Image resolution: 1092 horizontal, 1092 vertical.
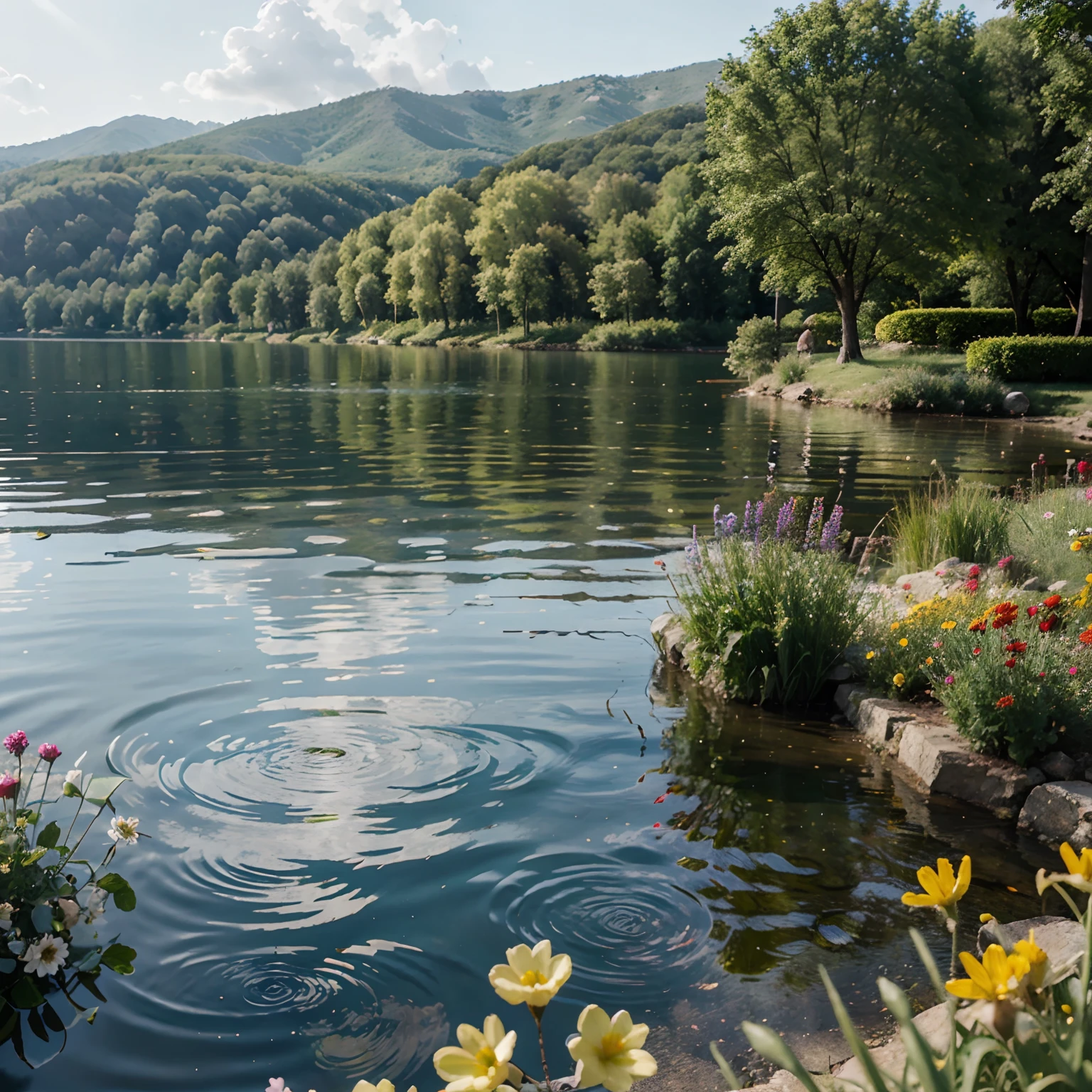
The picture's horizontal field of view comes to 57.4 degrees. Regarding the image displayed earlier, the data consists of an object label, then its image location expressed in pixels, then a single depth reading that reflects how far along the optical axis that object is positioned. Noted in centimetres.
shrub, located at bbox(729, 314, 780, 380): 4234
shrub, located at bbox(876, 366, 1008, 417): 3084
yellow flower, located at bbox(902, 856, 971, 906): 208
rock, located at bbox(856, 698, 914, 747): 685
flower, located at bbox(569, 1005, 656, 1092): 186
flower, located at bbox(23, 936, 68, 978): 337
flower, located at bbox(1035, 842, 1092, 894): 187
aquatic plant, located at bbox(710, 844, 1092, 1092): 169
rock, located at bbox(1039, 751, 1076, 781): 599
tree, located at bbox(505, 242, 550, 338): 8781
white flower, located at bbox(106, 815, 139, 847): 368
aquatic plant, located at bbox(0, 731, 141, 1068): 344
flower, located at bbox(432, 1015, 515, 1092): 181
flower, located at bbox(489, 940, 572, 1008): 187
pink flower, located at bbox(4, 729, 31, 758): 360
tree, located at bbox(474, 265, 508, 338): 9000
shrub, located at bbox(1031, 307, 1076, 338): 4400
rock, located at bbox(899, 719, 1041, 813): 595
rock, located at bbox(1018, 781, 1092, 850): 540
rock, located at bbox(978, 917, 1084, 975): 365
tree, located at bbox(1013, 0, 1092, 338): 2566
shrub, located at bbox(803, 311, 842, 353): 5128
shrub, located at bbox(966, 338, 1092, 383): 3300
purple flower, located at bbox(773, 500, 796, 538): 848
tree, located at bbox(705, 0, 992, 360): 3644
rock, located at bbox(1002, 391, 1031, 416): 3028
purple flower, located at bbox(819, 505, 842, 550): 795
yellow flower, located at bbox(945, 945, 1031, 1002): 175
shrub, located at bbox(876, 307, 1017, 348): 4159
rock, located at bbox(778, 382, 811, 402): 3609
